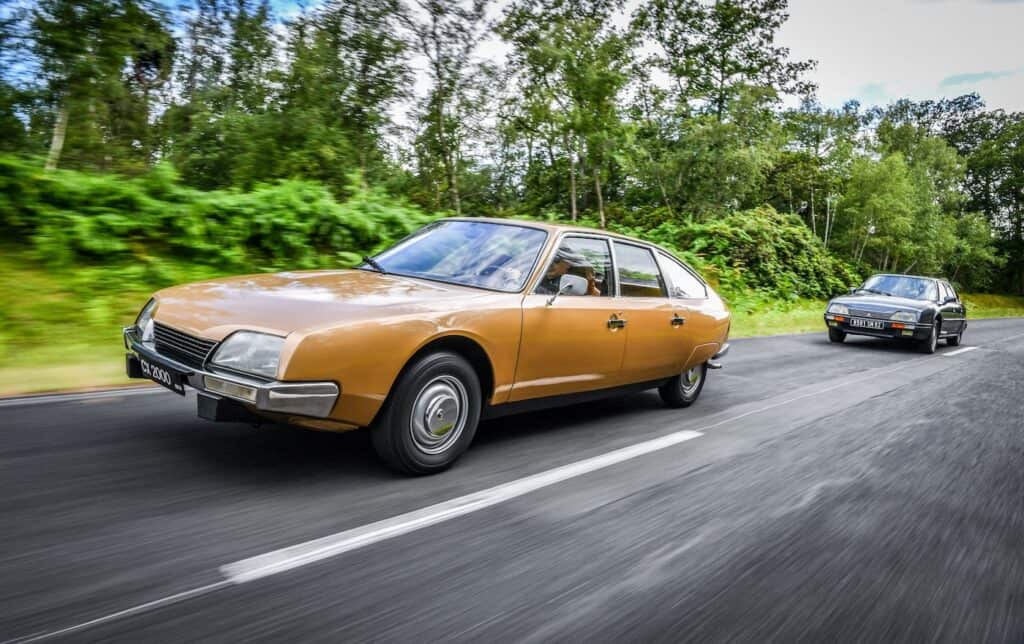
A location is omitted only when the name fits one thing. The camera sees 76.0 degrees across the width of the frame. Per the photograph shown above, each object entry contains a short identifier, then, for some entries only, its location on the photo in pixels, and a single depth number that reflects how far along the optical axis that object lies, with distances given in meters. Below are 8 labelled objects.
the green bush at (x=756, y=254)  20.86
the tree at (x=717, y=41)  29.00
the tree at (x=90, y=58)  8.45
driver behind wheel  4.43
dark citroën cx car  12.62
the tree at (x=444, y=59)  13.59
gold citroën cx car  3.19
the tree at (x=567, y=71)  16.05
